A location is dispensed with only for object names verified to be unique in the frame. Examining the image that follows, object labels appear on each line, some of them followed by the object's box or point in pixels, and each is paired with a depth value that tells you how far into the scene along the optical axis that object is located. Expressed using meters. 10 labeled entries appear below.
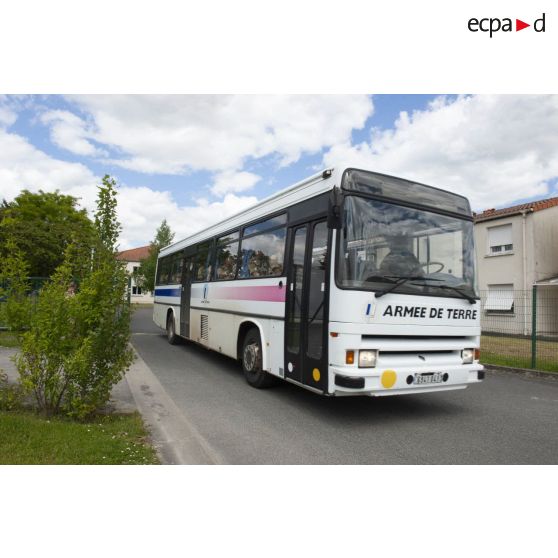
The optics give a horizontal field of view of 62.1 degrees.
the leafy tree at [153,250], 53.06
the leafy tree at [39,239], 20.31
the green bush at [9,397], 5.60
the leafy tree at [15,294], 5.36
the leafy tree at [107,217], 5.69
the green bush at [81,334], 5.20
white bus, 5.43
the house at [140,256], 61.78
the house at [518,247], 21.31
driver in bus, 5.64
